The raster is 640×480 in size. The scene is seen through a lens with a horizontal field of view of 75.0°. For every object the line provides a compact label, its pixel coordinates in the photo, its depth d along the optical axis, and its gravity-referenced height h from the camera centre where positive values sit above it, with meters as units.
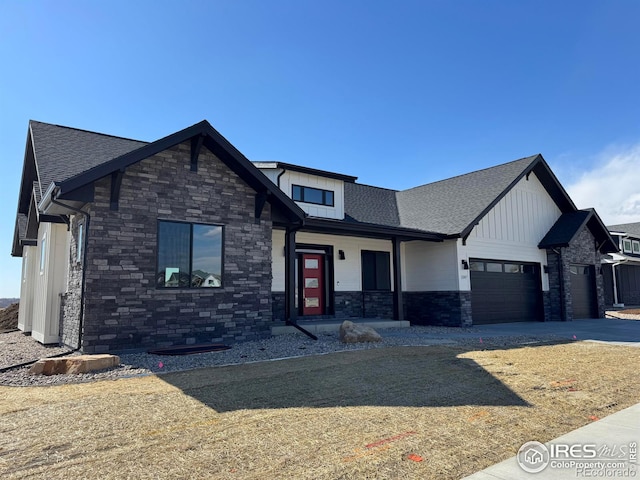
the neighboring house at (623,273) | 26.34 +0.50
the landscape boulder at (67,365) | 6.80 -1.32
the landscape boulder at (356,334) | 9.93 -1.23
